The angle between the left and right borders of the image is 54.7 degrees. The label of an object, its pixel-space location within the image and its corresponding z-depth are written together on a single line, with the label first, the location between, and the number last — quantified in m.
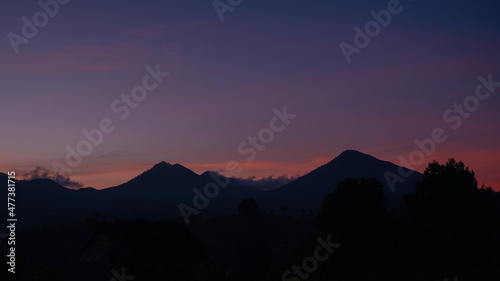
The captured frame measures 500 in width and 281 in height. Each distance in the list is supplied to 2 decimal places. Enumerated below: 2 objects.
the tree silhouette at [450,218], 43.69
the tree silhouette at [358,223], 47.84
